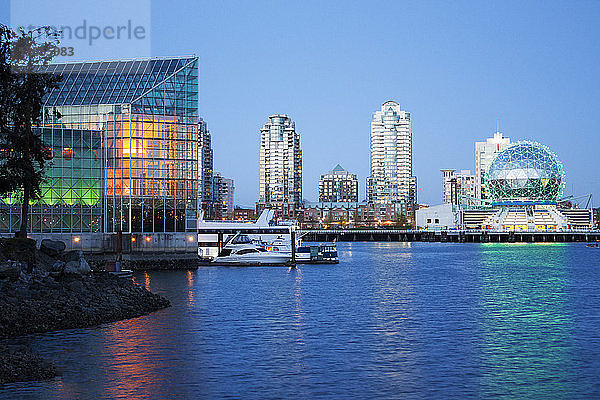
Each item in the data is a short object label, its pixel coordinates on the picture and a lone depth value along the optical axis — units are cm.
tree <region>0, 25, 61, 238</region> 5369
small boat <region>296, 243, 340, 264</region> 10894
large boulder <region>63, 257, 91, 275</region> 5073
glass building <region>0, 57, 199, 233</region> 8819
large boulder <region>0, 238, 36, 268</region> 5162
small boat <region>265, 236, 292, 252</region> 10954
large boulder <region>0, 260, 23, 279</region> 4381
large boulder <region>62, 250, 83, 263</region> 5362
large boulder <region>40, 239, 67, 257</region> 6059
